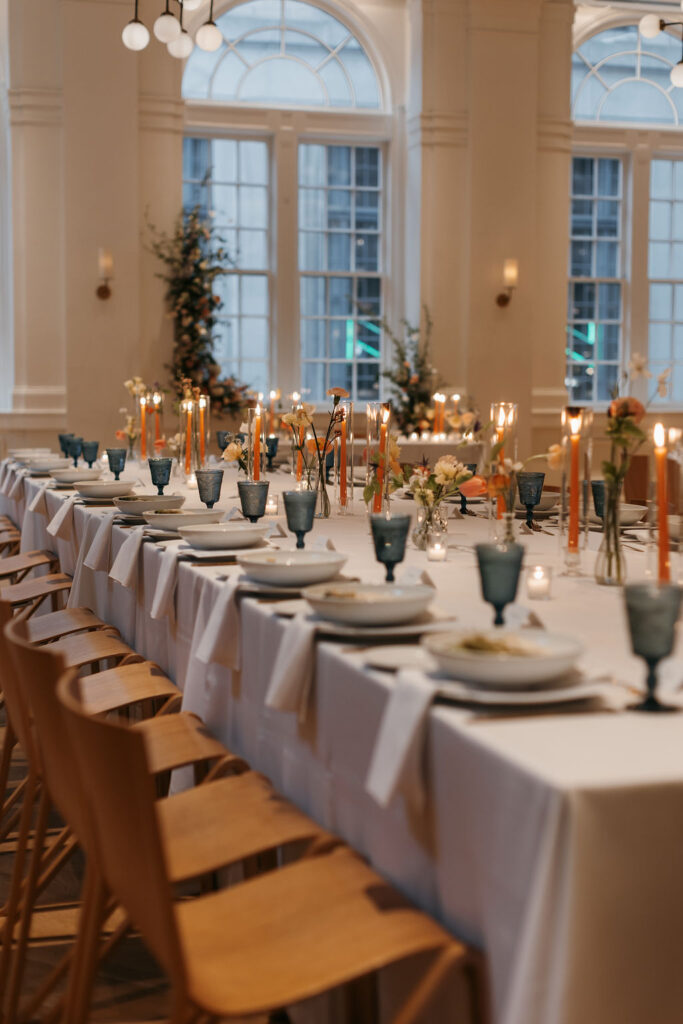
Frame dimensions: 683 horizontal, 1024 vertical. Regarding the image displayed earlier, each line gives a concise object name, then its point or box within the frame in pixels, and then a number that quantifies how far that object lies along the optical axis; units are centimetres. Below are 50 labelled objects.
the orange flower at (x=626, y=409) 263
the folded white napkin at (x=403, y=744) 179
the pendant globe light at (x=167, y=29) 649
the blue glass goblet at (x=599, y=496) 336
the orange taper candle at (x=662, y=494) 255
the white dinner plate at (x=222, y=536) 337
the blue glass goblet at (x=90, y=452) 671
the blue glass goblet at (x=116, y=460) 566
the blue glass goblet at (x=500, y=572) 223
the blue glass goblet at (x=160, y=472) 479
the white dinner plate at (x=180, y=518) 382
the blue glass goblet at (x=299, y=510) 320
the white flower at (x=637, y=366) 264
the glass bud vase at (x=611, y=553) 271
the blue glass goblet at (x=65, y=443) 749
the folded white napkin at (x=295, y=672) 225
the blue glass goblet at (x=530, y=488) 398
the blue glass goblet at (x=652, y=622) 174
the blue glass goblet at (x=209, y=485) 429
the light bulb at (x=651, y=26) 777
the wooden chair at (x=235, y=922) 166
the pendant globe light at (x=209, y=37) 666
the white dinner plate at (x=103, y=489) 497
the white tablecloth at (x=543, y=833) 147
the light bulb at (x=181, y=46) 683
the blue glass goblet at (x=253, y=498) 371
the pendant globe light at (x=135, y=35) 695
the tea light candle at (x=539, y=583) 266
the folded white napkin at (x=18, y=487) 675
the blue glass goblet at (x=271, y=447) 658
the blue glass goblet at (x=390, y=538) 265
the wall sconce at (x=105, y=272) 991
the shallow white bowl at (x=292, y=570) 273
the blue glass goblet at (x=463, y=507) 468
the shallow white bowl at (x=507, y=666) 180
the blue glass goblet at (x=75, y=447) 718
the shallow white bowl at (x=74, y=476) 586
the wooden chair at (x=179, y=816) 204
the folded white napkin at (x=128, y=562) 368
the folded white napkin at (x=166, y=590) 332
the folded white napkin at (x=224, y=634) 273
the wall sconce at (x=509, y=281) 1077
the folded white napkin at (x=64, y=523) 480
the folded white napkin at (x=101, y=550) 412
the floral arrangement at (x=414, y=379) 1058
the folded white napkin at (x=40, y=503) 561
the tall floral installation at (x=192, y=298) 1012
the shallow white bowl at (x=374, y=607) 228
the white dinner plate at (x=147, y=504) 424
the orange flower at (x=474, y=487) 357
